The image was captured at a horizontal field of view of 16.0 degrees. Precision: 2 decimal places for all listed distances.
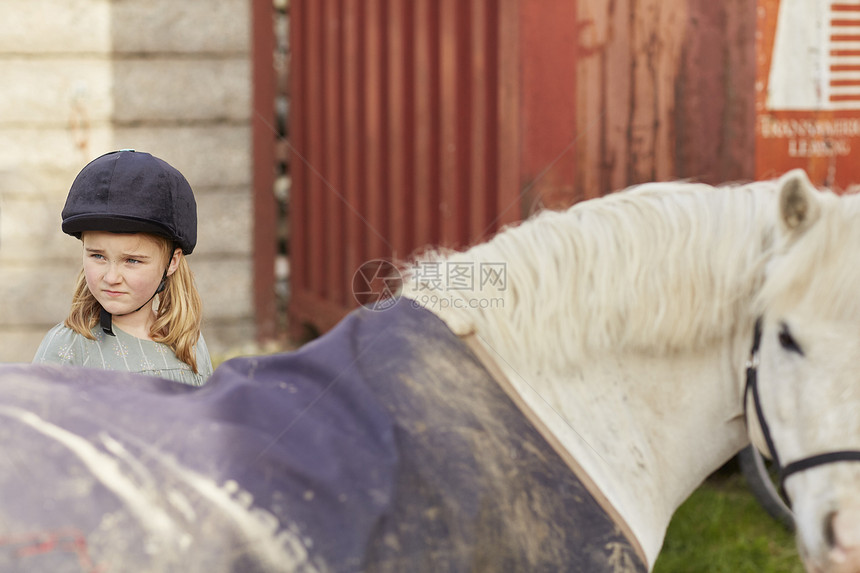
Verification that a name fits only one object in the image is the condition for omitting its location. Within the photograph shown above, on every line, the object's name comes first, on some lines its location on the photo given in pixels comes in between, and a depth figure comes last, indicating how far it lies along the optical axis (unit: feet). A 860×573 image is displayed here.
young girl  16.20
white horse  15.61
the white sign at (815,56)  21.87
